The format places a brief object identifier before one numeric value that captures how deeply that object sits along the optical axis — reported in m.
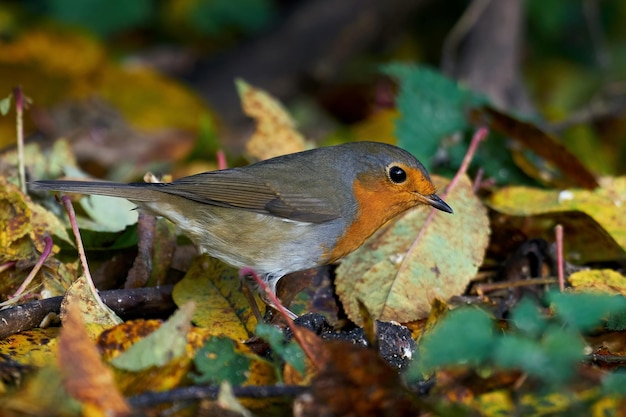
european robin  6.13
